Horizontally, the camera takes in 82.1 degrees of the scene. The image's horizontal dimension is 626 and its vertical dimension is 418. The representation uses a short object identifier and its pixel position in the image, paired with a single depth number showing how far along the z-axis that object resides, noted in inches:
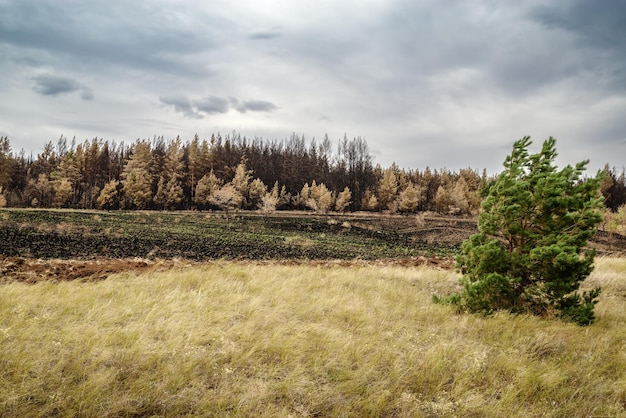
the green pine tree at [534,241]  245.3
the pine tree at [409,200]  2594.7
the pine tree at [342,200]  2559.1
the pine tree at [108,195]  2095.2
